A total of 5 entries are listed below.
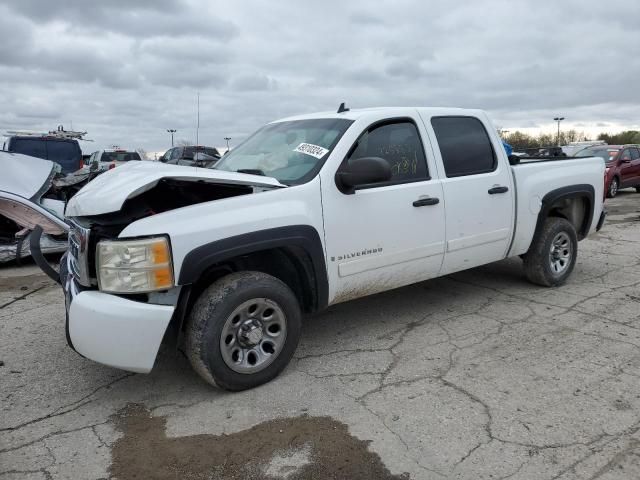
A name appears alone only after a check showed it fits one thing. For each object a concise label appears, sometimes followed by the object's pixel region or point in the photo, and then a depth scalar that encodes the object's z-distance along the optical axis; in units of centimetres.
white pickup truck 317
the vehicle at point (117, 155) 2117
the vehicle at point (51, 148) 1300
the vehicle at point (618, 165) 1617
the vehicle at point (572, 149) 1888
